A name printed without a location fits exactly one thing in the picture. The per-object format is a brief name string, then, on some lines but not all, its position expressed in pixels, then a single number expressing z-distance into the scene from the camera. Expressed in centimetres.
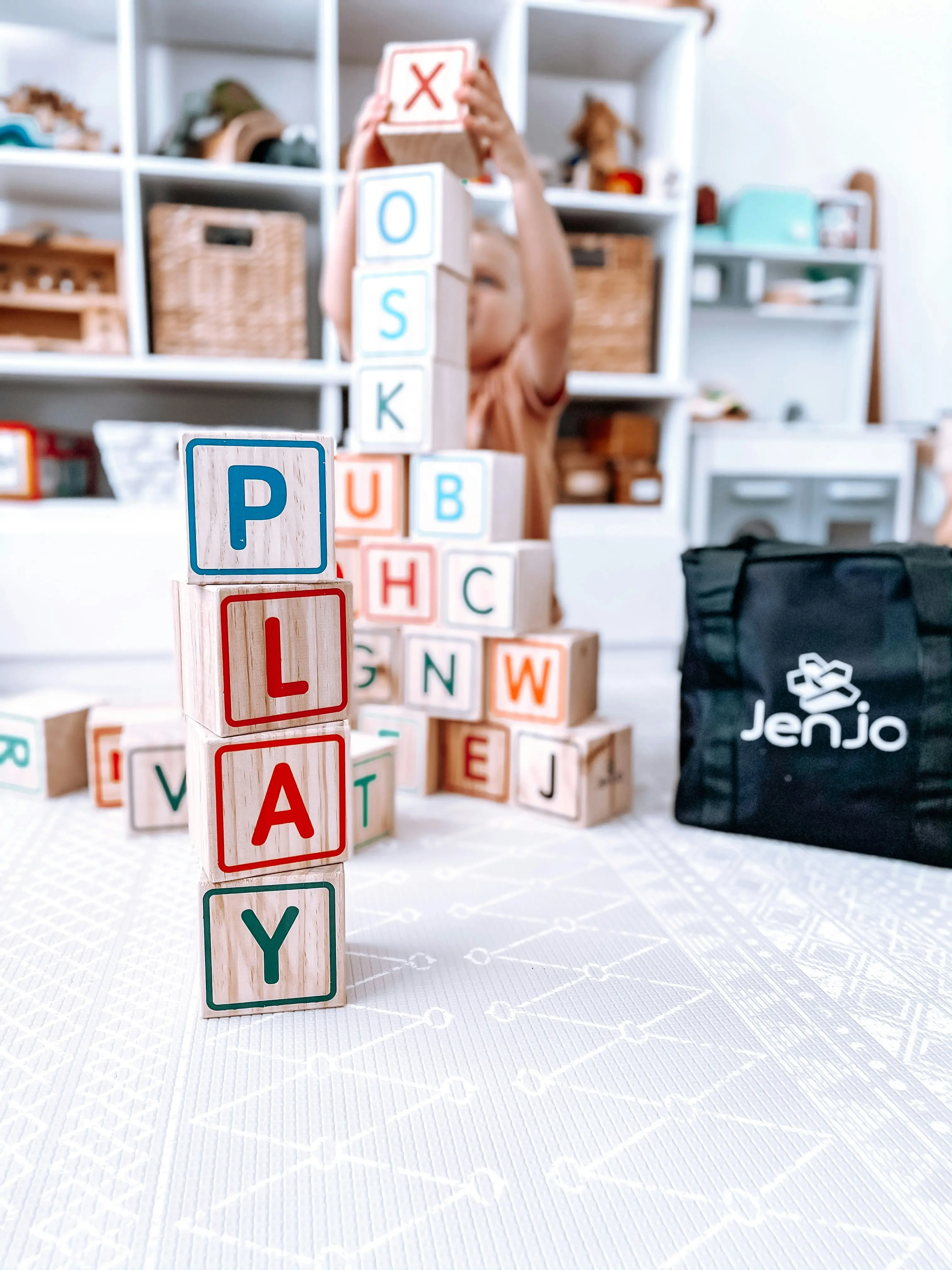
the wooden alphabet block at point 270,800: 72
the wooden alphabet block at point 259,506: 71
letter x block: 119
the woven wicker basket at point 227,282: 191
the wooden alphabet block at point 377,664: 132
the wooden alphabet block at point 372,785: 108
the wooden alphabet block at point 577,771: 119
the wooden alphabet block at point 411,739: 131
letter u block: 128
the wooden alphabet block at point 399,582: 127
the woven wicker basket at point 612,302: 208
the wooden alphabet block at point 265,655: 71
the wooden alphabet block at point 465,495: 122
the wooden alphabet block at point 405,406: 122
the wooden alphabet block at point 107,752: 123
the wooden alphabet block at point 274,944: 74
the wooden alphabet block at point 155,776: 110
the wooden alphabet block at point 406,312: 120
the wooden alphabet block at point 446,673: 126
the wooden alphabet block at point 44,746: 127
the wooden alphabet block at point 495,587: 121
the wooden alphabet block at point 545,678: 120
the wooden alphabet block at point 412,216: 117
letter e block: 128
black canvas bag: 107
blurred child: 125
